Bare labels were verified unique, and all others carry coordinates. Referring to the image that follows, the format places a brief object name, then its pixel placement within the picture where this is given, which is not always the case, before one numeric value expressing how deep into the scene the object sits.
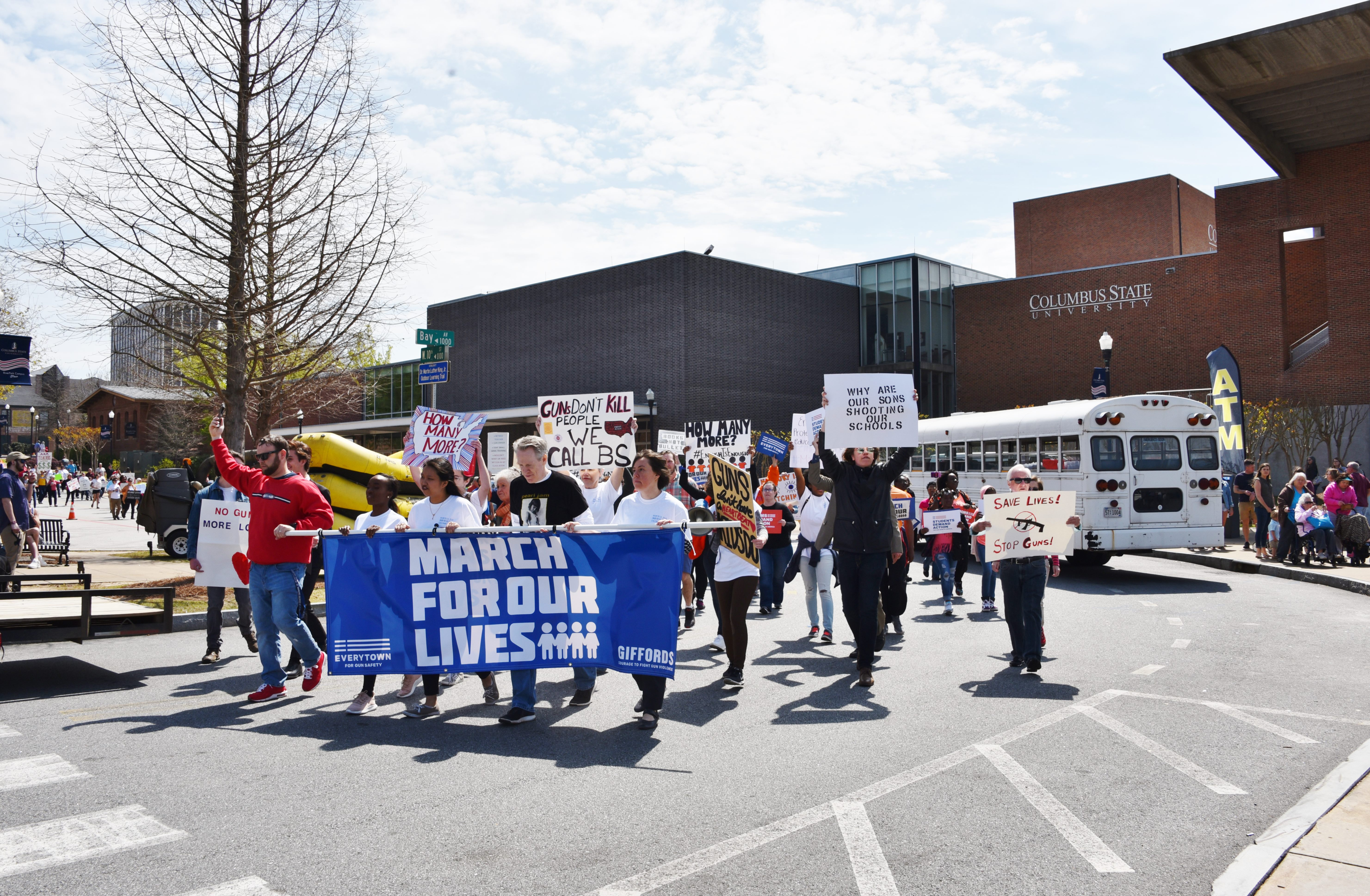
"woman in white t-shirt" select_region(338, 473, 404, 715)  7.32
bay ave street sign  18.64
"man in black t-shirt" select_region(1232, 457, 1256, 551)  21.17
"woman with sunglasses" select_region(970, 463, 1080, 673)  8.74
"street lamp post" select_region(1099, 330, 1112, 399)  23.88
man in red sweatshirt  7.54
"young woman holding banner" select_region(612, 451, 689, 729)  7.41
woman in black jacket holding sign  8.29
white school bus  16.39
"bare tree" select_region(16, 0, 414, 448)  15.19
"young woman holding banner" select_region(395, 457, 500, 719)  7.23
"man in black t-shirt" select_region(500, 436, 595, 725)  7.54
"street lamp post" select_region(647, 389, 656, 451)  32.97
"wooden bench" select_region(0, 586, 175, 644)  7.74
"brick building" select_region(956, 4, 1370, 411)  26.75
